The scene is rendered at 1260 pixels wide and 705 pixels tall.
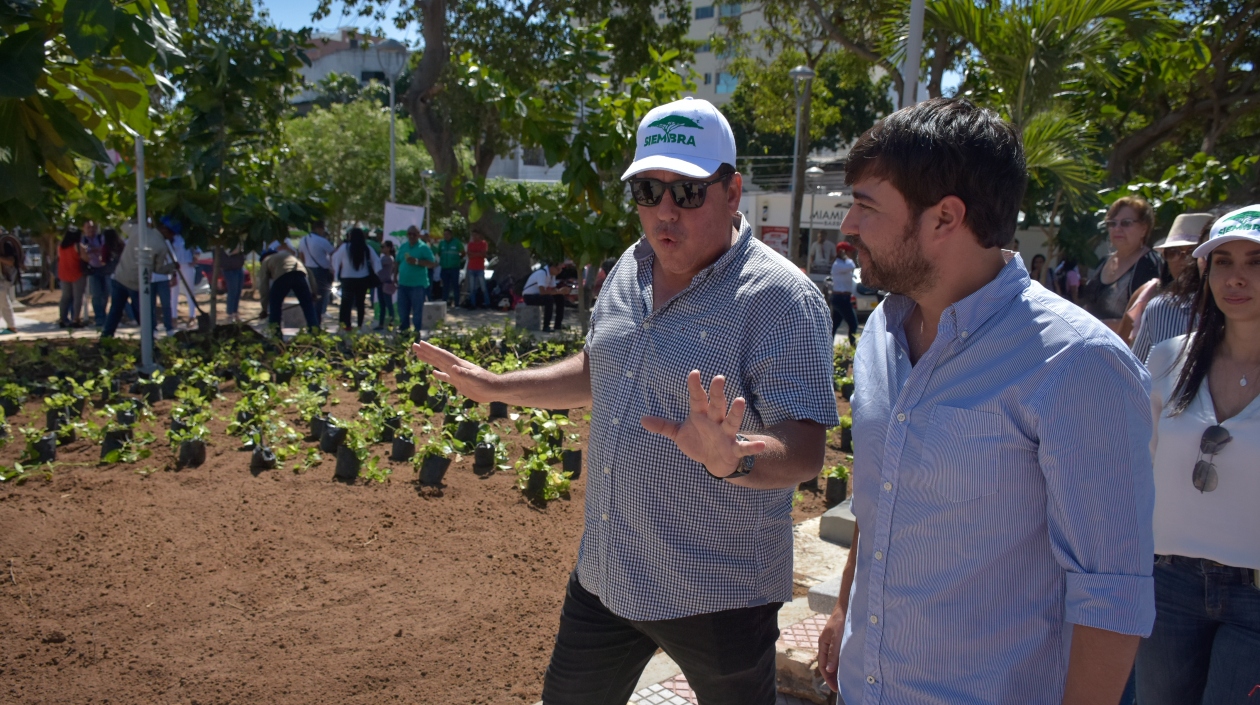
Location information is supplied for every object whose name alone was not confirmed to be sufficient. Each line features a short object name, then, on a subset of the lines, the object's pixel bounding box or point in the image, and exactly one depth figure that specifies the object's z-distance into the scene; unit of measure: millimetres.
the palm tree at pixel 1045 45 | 7969
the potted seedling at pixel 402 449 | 6488
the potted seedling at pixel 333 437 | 6520
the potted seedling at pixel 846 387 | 9859
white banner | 17766
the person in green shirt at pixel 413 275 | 13891
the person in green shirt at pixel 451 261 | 19188
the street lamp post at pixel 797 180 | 21641
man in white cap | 2312
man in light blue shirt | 1557
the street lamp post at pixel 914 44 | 7285
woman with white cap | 2281
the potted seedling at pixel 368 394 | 8269
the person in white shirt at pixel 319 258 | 14797
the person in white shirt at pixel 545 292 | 15938
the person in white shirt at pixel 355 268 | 13977
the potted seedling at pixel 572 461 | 6402
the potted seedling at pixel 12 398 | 7805
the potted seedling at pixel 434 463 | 5980
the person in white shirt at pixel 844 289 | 14688
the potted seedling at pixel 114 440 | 6389
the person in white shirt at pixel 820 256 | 26078
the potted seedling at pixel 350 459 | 6070
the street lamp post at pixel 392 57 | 20578
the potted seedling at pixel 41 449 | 6188
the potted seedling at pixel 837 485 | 6326
